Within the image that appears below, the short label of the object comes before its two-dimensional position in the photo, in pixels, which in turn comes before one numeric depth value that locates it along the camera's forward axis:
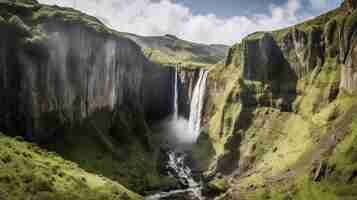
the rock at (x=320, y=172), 88.75
